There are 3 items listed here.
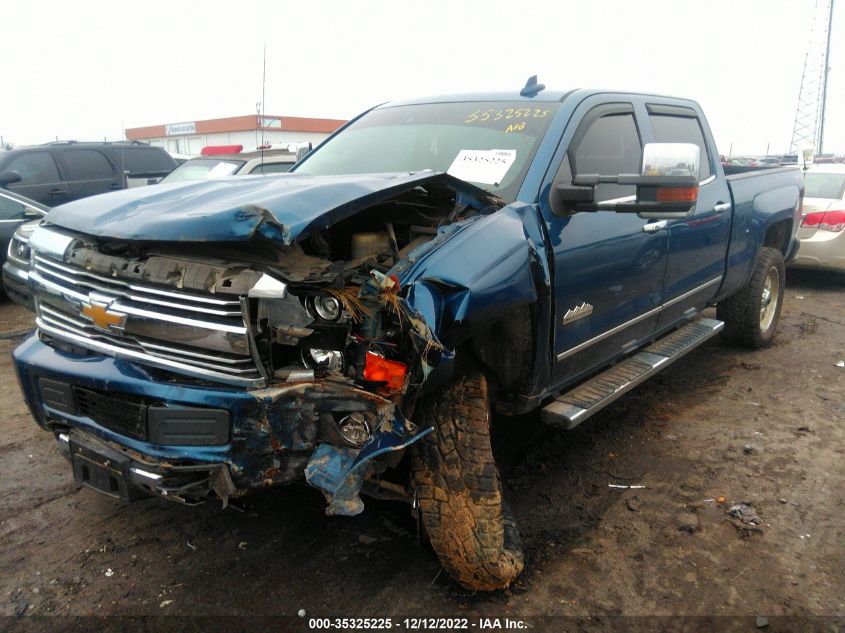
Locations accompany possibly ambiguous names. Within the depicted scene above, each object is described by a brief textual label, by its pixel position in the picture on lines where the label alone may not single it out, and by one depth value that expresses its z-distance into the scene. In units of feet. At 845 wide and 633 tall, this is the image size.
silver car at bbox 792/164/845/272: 26.40
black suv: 30.73
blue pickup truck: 7.08
